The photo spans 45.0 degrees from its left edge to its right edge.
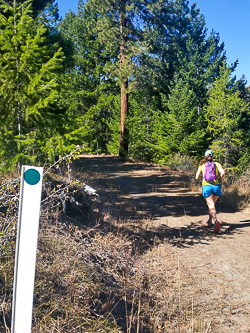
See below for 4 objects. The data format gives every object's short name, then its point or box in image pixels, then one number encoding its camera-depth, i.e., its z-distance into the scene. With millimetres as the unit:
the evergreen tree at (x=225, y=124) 18656
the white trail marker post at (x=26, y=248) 1562
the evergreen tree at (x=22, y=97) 5359
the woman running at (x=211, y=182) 6668
